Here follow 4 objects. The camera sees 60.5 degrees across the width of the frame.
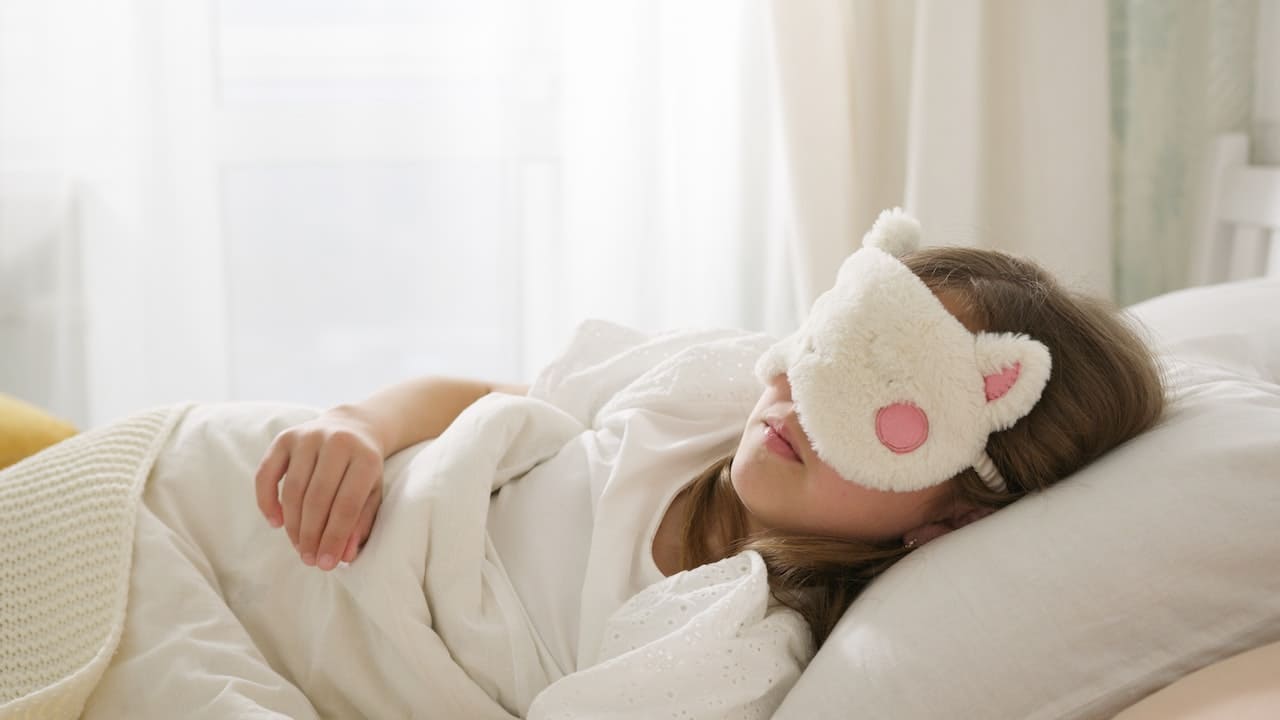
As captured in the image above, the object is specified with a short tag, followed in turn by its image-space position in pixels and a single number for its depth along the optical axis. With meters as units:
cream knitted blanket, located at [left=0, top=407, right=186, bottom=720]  0.83
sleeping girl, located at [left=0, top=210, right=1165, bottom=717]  0.80
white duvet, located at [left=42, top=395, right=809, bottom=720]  0.80
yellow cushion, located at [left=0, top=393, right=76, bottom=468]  1.20
